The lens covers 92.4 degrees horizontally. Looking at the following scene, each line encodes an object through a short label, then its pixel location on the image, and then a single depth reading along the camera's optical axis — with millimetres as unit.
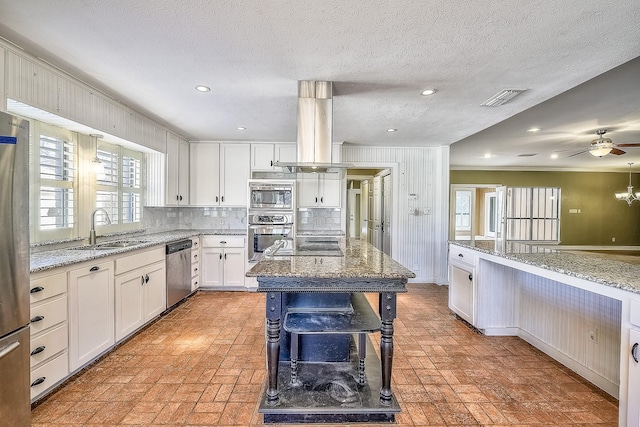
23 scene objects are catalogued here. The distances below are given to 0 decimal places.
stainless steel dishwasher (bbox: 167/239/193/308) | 3609
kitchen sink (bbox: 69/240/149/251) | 2753
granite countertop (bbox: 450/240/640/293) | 1660
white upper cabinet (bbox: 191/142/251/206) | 4816
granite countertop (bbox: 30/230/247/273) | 2010
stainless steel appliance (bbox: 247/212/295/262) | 4488
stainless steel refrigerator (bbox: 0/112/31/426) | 1338
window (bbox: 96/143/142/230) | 3273
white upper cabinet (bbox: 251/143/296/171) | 4816
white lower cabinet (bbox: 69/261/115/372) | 2174
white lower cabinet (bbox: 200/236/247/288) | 4531
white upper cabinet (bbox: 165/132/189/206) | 4199
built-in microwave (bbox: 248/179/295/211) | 4484
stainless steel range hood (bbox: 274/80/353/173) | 2574
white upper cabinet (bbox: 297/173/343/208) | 4855
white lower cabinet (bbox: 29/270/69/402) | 1857
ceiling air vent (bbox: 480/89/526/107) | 2709
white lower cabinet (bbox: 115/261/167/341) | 2709
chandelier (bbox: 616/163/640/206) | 6879
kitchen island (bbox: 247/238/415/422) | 1778
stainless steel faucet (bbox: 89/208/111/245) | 2874
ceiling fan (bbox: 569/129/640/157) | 4093
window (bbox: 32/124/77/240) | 2480
